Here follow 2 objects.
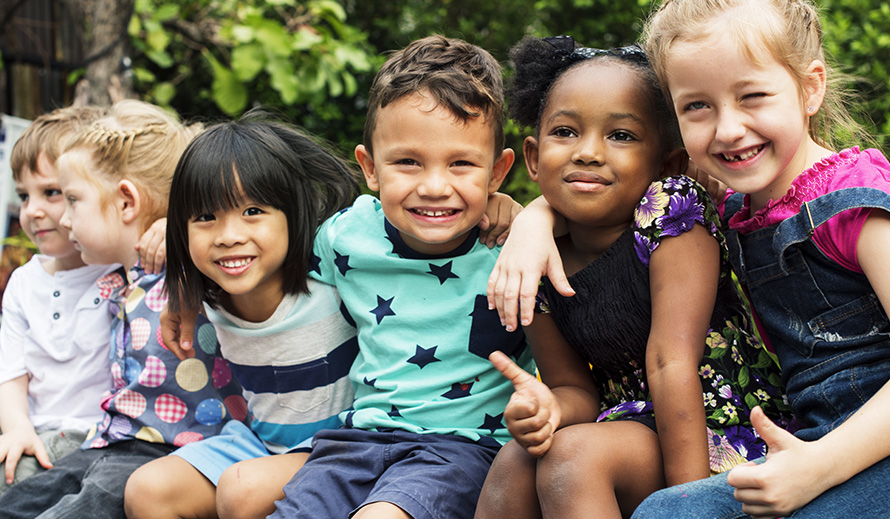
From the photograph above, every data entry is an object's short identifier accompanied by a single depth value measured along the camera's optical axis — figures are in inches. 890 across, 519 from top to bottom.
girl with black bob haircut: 89.1
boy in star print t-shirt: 81.3
